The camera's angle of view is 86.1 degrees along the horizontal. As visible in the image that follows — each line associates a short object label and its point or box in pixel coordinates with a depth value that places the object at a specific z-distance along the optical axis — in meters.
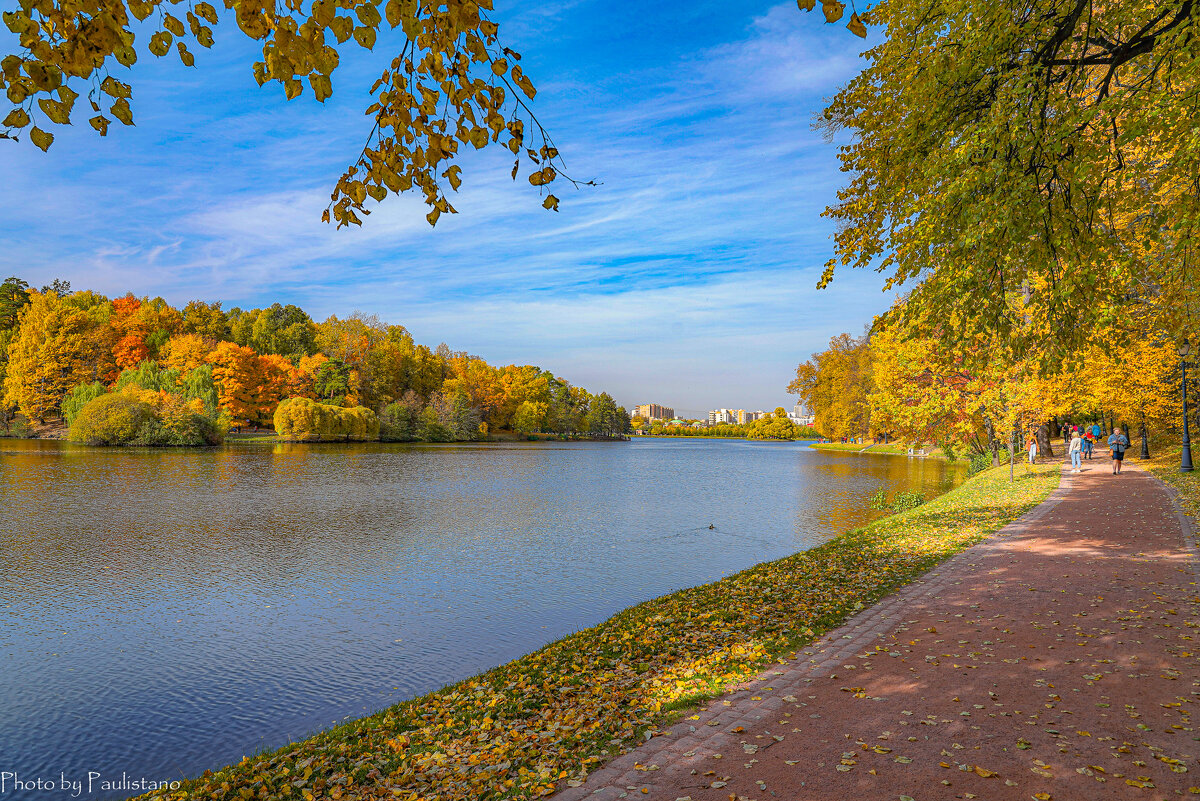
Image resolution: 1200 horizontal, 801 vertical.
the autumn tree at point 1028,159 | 6.21
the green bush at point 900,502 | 19.61
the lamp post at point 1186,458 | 20.14
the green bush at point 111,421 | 44.59
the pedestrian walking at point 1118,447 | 20.94
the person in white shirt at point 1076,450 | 22.87
